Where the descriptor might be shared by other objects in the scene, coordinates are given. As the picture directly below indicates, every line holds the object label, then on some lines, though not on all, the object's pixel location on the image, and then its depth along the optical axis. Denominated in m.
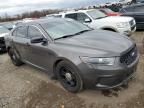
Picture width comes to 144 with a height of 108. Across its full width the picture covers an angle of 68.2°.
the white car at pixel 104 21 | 4.97
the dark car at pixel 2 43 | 5.58
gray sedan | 2.06
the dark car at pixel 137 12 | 6.17
